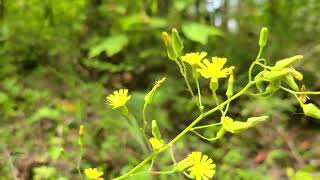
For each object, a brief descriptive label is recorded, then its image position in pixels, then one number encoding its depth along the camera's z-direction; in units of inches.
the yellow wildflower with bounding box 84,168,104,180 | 11.2
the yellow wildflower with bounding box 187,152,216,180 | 11.1
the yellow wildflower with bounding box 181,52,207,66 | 11.6
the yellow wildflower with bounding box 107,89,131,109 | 11.7
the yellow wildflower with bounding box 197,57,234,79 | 11.4
